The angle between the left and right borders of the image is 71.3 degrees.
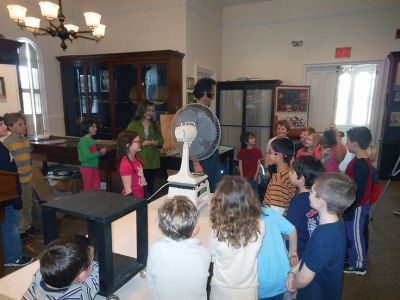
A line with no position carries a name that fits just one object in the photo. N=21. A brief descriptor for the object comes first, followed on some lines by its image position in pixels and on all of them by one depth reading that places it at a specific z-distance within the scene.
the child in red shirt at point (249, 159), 3.27
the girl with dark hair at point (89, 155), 3.02
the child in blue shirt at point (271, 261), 1.12
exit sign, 4.90
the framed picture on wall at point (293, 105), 5.00
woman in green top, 2.88
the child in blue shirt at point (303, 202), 1.43
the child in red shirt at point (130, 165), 2.16
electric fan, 1.53
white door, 5.00
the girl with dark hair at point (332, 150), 2.58
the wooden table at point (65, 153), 3.42
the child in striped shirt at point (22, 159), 2.42
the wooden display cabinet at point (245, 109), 5.23
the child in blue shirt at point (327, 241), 1.05
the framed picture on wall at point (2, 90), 4.03
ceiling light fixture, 2.57
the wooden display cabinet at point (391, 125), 4.54
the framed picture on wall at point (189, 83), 4.74
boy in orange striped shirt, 1.84
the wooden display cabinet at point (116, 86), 4.56
